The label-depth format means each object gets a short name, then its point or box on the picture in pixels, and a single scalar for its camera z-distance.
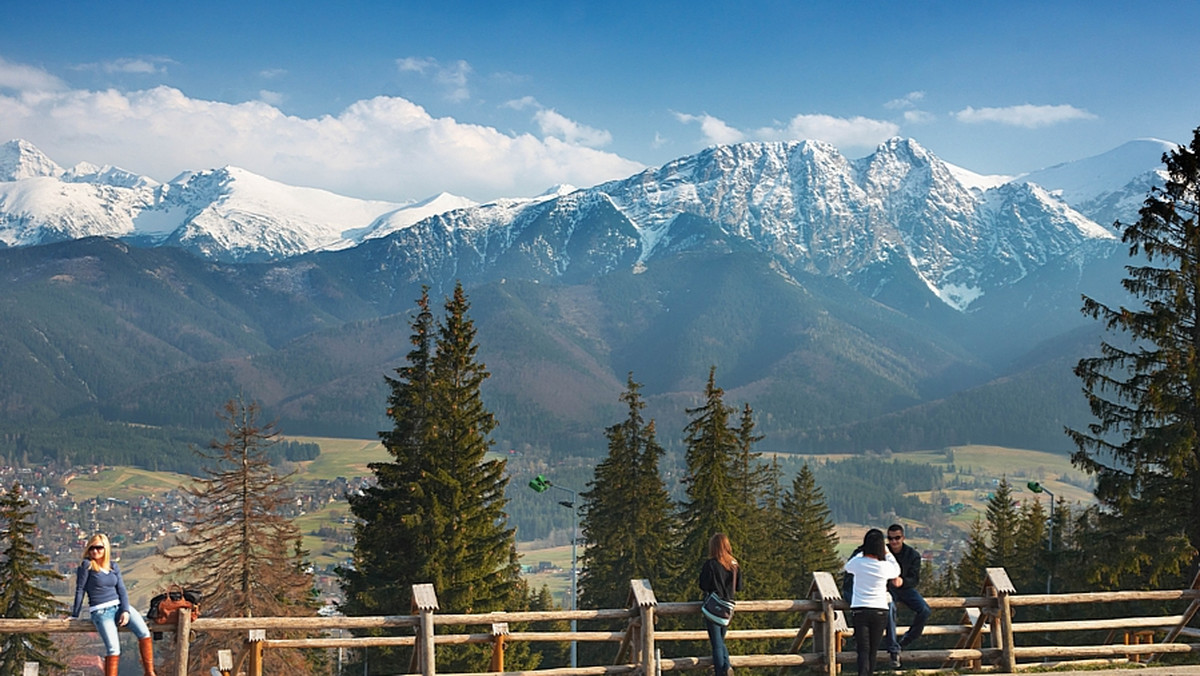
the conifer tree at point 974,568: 57.97
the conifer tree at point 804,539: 58.88
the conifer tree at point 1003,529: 62.72
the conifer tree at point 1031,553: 57.02
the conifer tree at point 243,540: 32.91
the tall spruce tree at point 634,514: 45.66
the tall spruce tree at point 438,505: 31.67
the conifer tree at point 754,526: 47.19
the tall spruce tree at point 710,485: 42.28
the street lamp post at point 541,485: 42.03
